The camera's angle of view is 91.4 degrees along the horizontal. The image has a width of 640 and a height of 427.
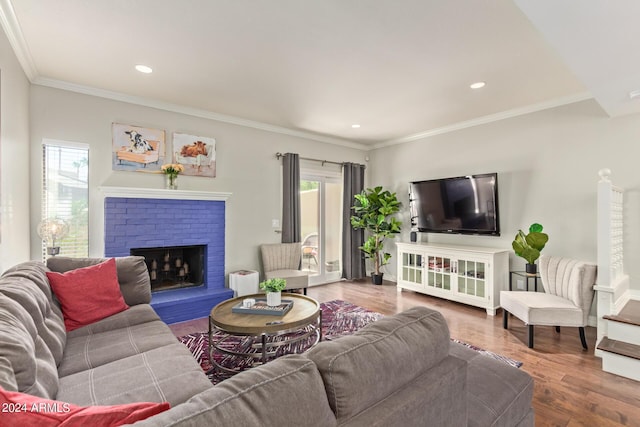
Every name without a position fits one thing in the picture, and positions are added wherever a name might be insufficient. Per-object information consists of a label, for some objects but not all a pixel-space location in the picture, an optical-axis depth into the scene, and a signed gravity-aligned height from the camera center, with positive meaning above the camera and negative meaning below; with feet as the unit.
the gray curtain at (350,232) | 19.24 -1.18
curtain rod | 16.53 +3.08
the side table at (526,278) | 11.54 -2.64
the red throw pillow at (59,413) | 2.09 -1.40
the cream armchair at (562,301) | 9.45 -2.82
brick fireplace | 11.71 -0.92
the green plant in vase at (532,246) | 11.37 -1.19
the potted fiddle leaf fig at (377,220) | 17.79 -0.39
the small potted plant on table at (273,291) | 9.00 -2.27
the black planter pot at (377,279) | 18.16 -3.82
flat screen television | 13.92 +0.42
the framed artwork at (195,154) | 13.51 +2.63
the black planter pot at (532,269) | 11.47 -2.03
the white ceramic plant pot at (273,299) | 8.98 -2.48
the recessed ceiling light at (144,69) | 9.82 +4.62
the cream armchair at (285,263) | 14.43 -2.54
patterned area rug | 8.70 -4.13
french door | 18.17 -0.67
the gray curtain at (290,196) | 16.61 +0.91
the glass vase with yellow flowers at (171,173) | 12.81 +1.64
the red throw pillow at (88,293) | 7.27 -1.98
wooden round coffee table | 7.60 -2.82
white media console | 12.91 -2.69
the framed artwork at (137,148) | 12.14 +2.61
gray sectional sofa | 2.31 -1.73
